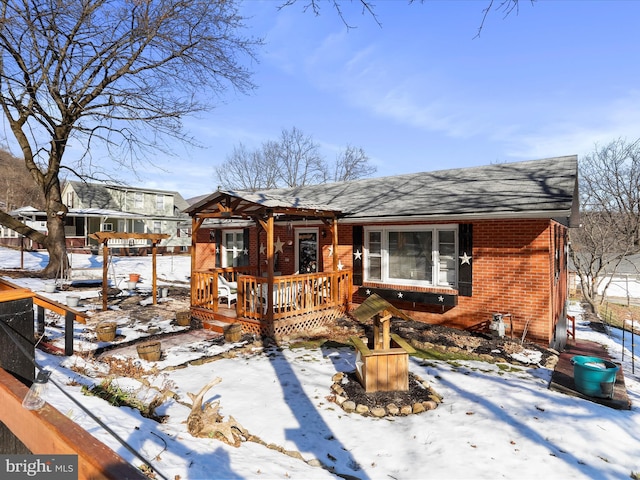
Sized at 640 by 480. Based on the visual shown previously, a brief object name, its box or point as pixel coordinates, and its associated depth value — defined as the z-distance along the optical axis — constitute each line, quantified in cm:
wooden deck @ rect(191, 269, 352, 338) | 844
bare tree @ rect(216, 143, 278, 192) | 4547
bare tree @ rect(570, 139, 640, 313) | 1922
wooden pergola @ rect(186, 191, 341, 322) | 809
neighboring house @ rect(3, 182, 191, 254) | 3066
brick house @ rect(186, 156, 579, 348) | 801
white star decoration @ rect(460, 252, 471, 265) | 874
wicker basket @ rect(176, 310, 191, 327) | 938
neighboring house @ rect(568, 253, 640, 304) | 2312
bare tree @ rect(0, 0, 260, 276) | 1209
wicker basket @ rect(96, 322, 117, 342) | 780
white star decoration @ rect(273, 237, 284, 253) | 1274
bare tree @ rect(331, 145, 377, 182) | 4569
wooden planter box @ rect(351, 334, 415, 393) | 532
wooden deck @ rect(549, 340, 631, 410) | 519
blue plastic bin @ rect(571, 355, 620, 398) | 524
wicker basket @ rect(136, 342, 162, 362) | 659
